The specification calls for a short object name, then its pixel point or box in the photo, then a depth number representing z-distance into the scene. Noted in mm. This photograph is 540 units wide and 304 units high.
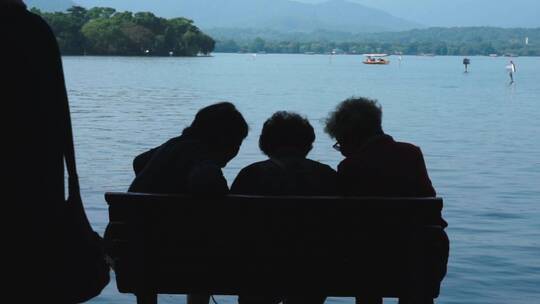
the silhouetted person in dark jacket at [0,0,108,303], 6508
